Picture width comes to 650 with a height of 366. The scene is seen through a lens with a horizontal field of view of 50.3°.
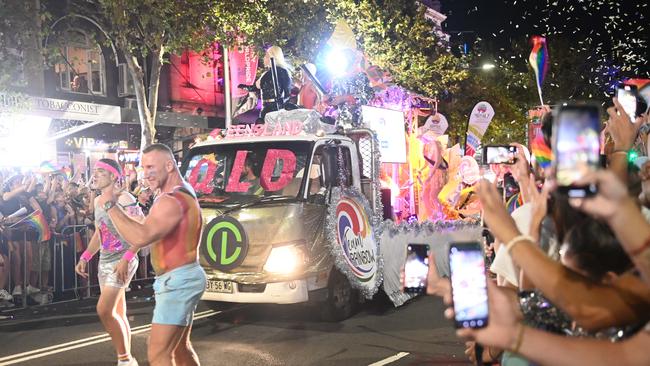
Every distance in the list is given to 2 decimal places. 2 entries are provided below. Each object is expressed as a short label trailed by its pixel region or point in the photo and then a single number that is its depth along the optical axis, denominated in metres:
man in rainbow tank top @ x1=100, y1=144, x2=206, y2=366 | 4.62
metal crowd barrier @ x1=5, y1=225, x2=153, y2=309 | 10.74
